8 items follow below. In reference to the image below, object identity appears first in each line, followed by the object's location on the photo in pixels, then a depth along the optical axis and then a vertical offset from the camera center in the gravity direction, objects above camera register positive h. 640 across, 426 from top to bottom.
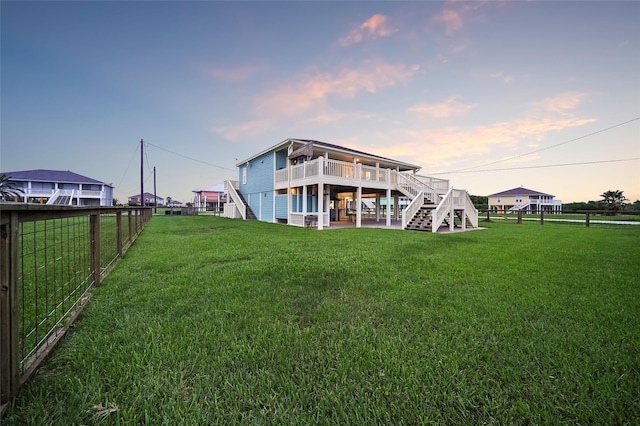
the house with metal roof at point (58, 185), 35.62 +4.53
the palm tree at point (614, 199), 34.73 +1.96
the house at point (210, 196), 50.22 +3.69
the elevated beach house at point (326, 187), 12.66 +1.67
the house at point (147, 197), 77.40 +5.30
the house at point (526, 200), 52.56 +2.85
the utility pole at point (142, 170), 27.67 +4.96
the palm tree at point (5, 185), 21.62 +2.86
